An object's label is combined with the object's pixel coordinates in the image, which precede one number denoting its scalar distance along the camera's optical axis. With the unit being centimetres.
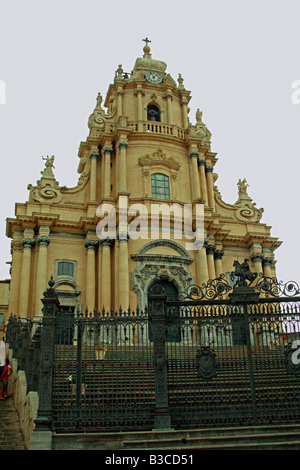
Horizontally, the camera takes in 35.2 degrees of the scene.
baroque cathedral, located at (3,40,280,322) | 2480
